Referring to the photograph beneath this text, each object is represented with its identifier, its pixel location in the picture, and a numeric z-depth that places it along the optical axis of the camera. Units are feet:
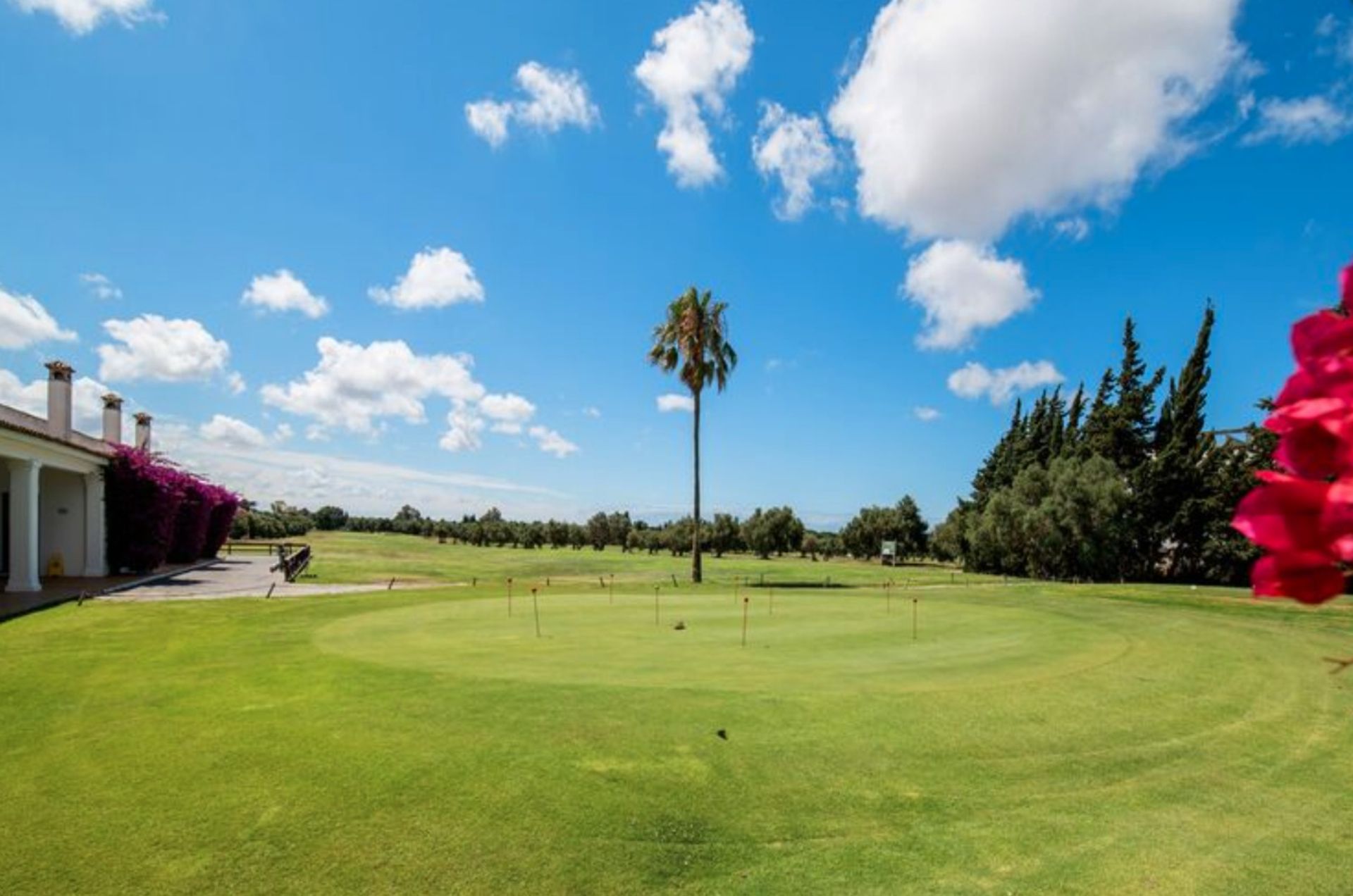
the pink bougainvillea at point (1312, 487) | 2.97
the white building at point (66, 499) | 87.86
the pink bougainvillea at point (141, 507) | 94.38
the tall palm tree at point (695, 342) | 106.63
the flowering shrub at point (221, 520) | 147.02
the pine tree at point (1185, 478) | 142.00
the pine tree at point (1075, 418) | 177.88
